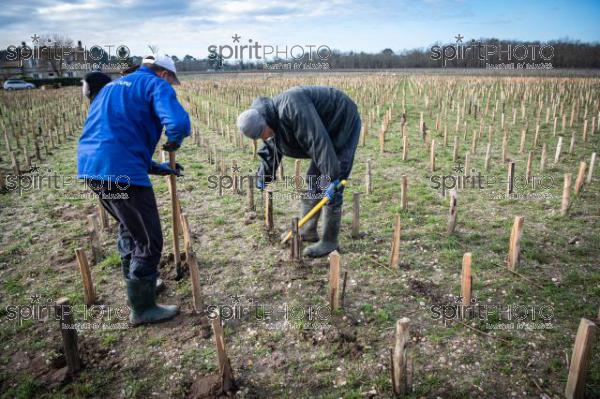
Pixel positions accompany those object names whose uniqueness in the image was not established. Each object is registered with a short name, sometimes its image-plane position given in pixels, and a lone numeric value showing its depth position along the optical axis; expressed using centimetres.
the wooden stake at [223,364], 246
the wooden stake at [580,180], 530
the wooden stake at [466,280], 314
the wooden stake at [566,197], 499
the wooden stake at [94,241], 418
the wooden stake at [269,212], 477
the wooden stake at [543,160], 696
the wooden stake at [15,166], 754
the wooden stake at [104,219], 522
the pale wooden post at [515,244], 376
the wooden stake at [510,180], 593
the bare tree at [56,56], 4539
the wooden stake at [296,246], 419
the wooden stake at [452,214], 455
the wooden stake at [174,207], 363
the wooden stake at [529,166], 652
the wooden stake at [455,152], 822
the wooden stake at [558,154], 731
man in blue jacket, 292
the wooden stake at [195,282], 327
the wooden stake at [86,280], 346
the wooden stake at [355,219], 463
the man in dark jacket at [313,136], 361
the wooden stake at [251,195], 565
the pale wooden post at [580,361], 215
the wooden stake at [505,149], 795
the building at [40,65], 4844
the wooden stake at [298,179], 641
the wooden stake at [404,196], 543
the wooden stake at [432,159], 741
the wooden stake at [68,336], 261
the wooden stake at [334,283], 315
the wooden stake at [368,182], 627
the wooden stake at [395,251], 385
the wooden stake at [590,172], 606
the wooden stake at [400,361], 233
